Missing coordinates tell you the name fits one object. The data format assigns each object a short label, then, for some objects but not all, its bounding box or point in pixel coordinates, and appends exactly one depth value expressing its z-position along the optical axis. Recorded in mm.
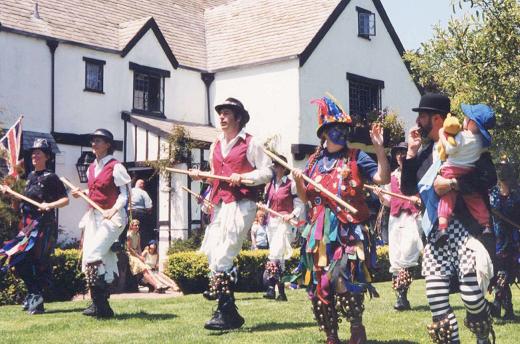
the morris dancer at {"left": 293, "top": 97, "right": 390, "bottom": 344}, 6129
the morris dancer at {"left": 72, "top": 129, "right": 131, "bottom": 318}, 8586
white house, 19891
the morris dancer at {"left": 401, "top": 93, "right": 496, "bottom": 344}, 5367
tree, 12828
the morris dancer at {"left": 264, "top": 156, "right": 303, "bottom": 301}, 11430
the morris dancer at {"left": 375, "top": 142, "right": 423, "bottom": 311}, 9750
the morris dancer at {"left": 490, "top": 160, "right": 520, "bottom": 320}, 8227
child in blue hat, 5395
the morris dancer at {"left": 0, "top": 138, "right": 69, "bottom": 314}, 9805
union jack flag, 10648
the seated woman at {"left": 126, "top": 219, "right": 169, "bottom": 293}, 14531
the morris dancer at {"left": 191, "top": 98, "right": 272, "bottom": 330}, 7559
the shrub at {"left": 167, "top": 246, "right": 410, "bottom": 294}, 13711
